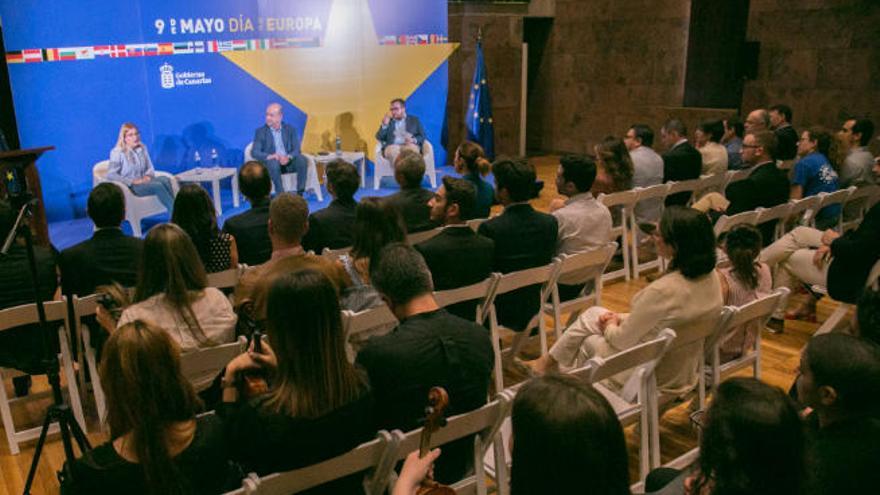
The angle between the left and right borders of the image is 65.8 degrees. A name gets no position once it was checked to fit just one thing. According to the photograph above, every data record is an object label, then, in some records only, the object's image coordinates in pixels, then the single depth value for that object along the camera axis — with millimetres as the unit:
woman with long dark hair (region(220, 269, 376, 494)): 1929
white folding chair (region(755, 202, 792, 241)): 4766
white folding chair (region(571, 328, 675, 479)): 2502
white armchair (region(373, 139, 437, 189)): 9203
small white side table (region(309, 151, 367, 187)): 8484
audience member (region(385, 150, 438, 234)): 4691
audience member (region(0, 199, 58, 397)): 3365
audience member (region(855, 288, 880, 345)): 2607
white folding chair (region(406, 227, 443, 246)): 4477
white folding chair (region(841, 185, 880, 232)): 5773
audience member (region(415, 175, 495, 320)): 3416
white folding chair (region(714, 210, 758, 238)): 4645
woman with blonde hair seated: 7109
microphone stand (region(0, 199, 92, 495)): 2508
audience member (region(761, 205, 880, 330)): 4090
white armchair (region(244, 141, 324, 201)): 8344
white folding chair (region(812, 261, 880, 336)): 4223
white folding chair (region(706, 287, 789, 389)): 3064
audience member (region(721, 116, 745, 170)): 7035
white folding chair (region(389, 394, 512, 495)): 2098
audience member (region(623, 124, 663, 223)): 5992
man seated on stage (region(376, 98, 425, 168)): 9016
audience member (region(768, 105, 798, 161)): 6555
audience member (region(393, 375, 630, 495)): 1438
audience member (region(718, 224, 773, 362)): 3568
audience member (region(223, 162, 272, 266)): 4152
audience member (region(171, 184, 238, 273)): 3693
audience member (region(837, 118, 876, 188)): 5977
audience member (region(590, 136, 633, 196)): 5723
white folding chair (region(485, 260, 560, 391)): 3518
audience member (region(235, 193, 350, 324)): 2861
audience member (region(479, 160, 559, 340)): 3900
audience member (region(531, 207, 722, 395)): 2980
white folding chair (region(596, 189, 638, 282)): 5279
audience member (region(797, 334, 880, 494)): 1832
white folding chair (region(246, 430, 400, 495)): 1891
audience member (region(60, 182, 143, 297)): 3477
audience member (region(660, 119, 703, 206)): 6199
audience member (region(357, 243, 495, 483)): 2242
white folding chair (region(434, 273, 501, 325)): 3227
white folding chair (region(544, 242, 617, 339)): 3826
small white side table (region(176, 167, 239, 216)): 7672
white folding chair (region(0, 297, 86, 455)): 3086
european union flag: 10297
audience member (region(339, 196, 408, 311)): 3355
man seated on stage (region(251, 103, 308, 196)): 8156
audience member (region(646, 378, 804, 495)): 1534
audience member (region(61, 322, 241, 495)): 1796
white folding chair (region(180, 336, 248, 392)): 2586
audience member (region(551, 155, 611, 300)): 4398
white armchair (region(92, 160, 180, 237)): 7109
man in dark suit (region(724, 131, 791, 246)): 5234
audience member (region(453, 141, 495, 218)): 5324
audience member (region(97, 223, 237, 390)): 2816
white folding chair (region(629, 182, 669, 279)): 5504
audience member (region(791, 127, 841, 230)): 5686
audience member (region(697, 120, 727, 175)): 6586
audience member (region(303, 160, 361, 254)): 4312
